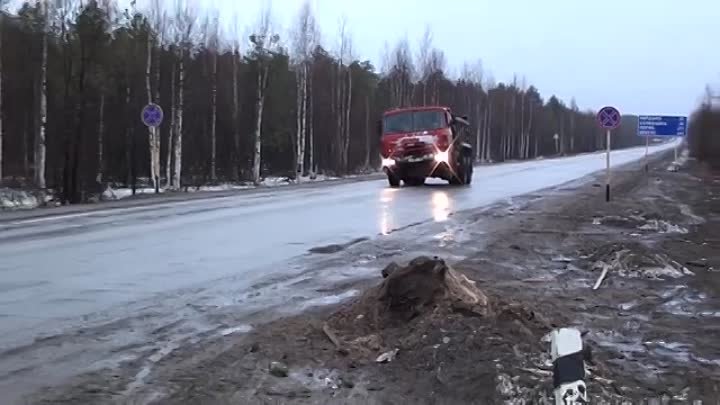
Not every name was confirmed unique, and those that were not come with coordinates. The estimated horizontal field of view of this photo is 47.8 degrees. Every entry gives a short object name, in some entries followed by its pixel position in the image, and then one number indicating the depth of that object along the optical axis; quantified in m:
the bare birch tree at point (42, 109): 30.15
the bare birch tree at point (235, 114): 52.22
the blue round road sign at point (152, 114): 27.64
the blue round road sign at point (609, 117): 23.83
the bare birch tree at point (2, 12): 30.75
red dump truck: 30.75
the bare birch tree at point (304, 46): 49.66
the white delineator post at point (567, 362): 4.03
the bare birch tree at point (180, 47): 37.16
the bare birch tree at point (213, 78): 45.59
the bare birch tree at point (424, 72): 75.38
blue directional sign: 46.94
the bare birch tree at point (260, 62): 42.50
